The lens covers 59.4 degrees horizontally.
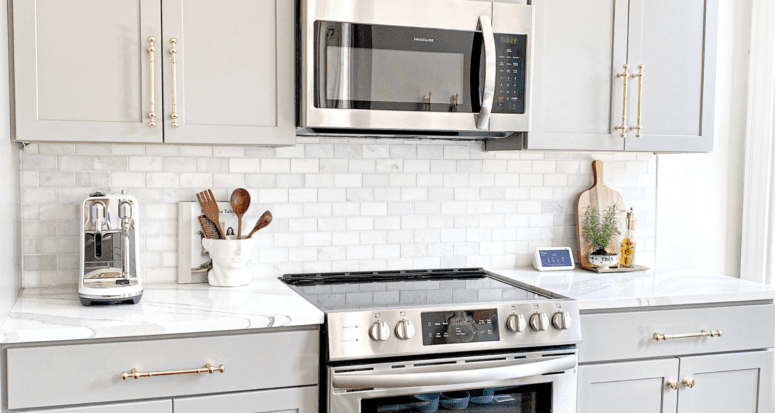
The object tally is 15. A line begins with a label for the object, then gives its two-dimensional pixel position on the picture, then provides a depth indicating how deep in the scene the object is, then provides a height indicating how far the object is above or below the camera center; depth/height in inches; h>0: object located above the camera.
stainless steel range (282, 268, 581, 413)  77.4 -22.7
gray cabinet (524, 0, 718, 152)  98.7 +13.1
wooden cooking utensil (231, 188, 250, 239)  96.2 -6.2
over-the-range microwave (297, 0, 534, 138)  87.0 +12.5
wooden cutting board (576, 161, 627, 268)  113.8 -7.1
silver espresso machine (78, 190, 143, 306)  81.9 -11.8
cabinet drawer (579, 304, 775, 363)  89.5 -22.8
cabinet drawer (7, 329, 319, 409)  69.3 -22.6
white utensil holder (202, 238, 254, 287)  92.1 -14.2
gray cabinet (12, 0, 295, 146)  79.8 +10.4
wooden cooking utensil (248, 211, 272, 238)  96.5 -9.0
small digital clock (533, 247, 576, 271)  111.0 -16.0
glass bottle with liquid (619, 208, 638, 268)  113.2 -13.7
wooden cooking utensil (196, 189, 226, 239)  96.0 -6.8
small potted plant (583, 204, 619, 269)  109.3 -11.4
